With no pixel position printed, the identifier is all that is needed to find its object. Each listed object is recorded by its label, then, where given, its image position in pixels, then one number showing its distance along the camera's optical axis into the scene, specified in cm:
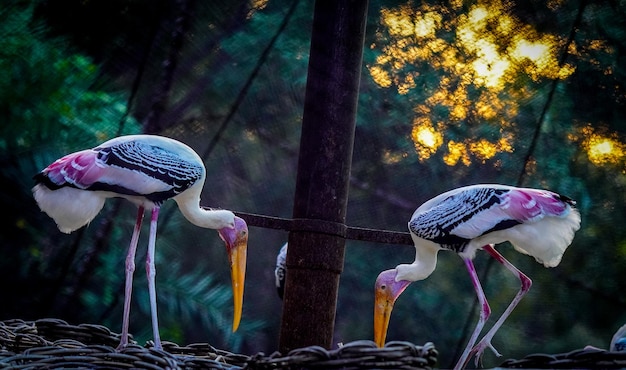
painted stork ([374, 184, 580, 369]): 804
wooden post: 788
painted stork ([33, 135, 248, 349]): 784
